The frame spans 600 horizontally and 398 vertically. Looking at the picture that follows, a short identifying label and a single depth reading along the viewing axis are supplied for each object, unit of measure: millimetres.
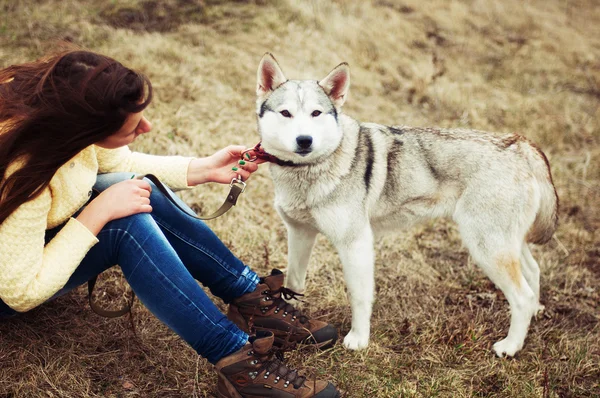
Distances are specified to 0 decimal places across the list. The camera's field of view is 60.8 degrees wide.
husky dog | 2928
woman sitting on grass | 1955
